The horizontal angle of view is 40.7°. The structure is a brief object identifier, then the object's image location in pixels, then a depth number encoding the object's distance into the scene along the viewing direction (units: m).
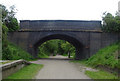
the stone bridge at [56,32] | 20.89
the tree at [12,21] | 19.23
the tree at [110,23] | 18.92
